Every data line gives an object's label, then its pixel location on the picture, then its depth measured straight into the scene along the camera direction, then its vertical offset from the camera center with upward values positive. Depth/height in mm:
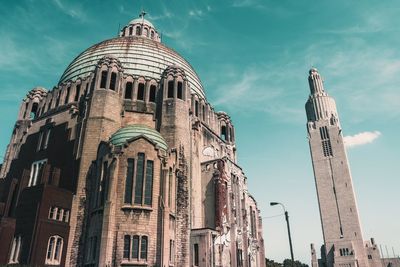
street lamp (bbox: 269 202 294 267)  26297 +4323
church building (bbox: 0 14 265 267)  28766 +9874
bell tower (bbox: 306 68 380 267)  92188 +21908
